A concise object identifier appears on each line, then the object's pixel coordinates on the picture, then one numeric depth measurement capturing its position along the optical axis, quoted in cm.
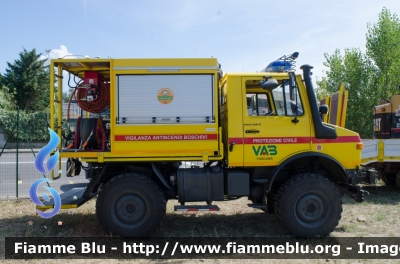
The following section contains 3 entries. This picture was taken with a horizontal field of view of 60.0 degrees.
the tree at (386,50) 1791
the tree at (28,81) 3647
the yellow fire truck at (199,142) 580
